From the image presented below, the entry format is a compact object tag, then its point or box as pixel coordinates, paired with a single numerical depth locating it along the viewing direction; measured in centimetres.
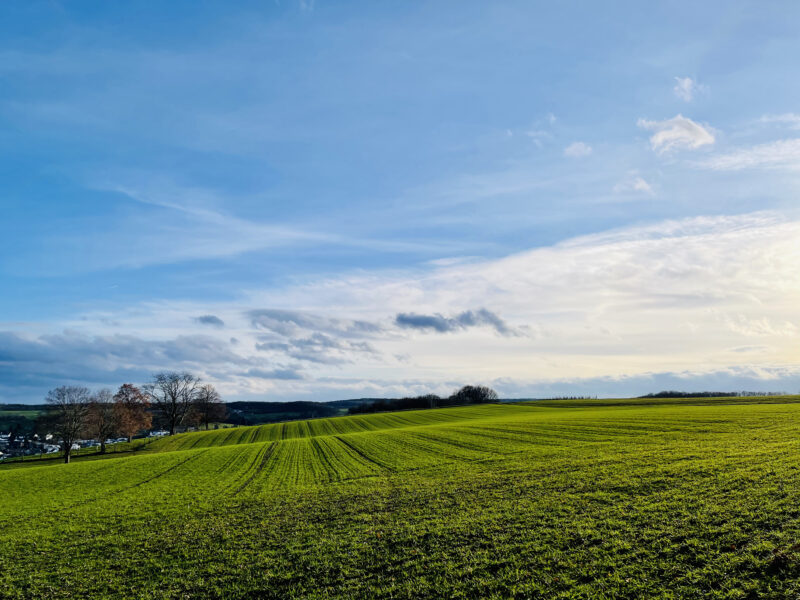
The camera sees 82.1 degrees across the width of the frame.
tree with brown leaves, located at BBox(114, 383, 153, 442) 10212
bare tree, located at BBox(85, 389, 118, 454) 9331
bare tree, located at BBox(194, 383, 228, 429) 14538
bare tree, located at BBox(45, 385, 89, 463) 8606
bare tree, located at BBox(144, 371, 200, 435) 12300
